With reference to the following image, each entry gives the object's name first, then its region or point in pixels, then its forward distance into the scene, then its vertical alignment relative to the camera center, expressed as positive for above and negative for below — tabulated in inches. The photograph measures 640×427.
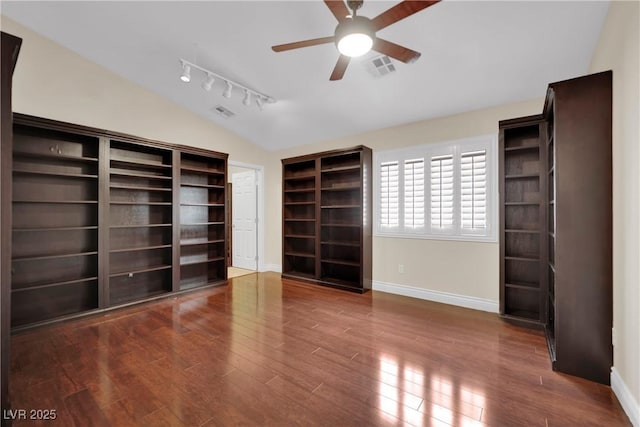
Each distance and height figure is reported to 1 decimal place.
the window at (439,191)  132.3 +12.7
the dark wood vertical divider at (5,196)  53.5 +3.5
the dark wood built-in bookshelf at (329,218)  168.1 -3.3
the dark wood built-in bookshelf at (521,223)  116.1 -4.0
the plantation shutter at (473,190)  132.6 +11.9
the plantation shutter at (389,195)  162.1 +11.5
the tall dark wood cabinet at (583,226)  76.3 -3.6
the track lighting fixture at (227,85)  122.5 +65.8
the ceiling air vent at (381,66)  111.3 +63.9
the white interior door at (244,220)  228.4 -5.7
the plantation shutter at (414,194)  152.1 +11.5
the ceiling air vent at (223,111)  173.4 +67.6
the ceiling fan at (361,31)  66.9 +49.9
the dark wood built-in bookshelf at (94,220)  116.6 -3.4
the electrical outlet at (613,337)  73.6 -34.1
